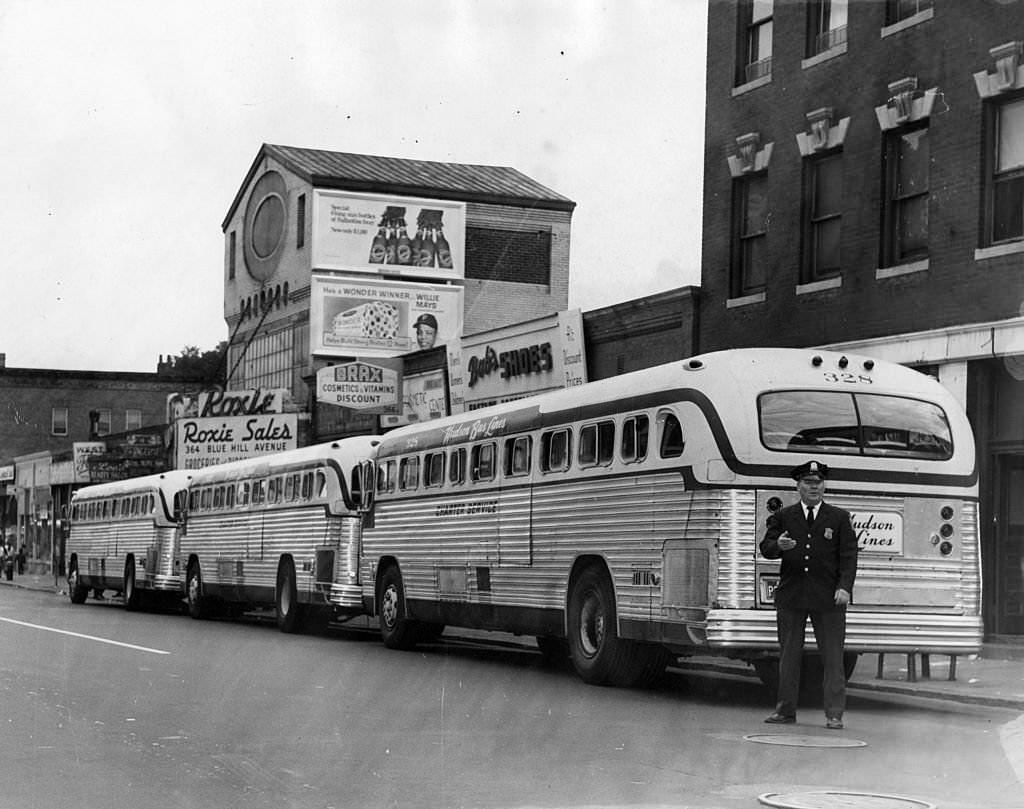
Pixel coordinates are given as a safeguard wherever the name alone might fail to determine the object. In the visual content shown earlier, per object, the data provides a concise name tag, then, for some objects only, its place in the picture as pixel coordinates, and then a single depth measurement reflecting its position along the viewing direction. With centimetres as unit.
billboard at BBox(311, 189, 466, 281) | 6016
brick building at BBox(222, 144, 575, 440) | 5984
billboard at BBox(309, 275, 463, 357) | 5916
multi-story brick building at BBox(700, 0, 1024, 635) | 2212
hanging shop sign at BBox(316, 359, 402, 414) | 4462
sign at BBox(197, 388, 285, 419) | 5384
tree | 10331
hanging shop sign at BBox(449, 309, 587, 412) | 3344
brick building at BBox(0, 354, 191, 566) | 10206
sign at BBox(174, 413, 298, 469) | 5244
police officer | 1306
